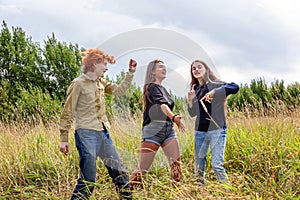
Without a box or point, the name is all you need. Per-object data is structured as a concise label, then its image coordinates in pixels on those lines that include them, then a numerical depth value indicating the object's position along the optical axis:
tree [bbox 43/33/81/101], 17.76
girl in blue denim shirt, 3.41
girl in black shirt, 3.48
